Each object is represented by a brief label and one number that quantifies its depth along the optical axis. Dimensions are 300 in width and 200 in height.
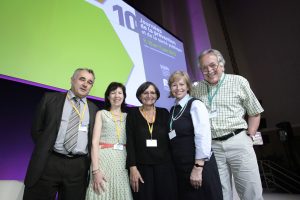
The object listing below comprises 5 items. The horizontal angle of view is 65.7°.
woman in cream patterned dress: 1.52
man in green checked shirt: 1.63
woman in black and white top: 1.46
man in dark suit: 1.38
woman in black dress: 1.51
